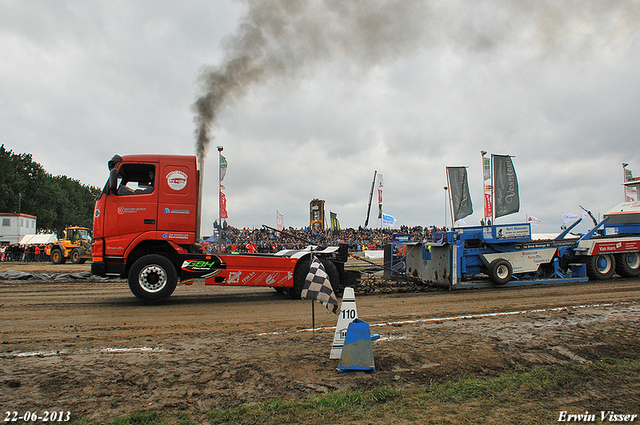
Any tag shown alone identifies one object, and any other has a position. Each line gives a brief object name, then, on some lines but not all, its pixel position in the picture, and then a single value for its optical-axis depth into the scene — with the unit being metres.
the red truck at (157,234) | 8.41
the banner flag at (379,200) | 48.65
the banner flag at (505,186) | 21.78
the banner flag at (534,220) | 37.00
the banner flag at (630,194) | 19.00
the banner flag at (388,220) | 44.41
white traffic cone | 4.48
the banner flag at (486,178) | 25.22
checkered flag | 4.90
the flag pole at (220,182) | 21.39
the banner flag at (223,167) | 21.80
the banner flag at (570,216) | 32.59
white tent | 38.83
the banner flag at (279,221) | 40.03
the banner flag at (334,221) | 46.31
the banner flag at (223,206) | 21.78
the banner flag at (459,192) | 25.62
